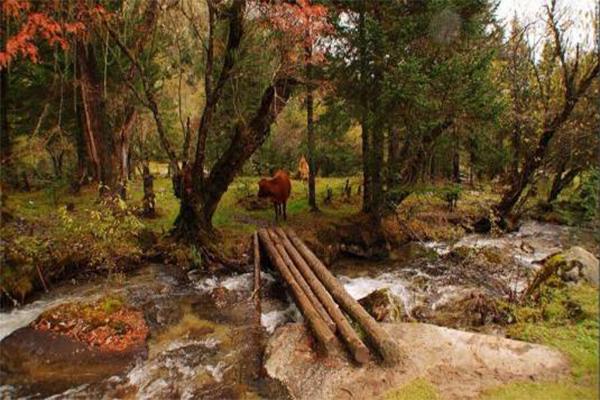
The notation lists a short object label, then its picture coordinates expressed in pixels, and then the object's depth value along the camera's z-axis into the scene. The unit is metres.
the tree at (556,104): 12.12
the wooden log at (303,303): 5.46
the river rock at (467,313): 6.77
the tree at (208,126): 8.81
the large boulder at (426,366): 4.58
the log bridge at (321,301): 5.21
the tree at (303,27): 8.05
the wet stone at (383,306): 6.69
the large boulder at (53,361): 5.23
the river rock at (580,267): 6.37
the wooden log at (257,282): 7.38
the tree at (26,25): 5.91
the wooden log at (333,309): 5.10
